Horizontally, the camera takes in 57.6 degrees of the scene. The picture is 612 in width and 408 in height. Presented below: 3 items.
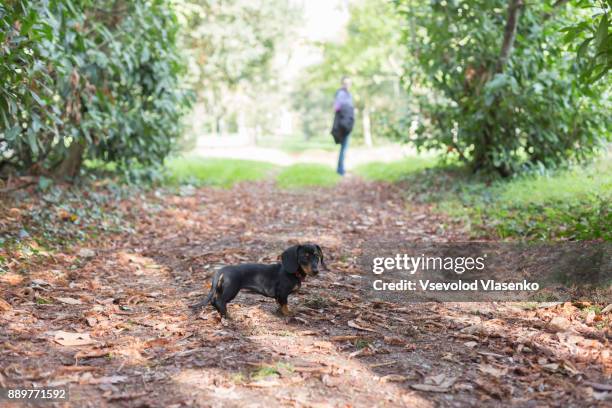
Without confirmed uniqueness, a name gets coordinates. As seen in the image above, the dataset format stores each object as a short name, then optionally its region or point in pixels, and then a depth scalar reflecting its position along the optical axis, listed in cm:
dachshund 425
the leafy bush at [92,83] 550
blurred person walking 1488
